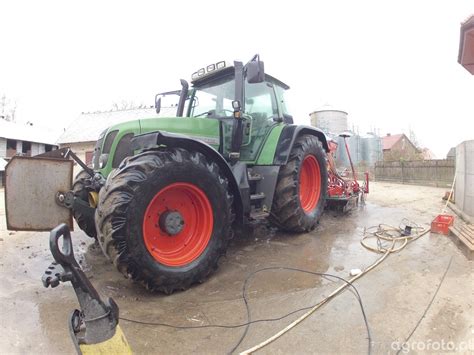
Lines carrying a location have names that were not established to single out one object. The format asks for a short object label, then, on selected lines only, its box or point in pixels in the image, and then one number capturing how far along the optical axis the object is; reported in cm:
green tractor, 277
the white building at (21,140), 2795
